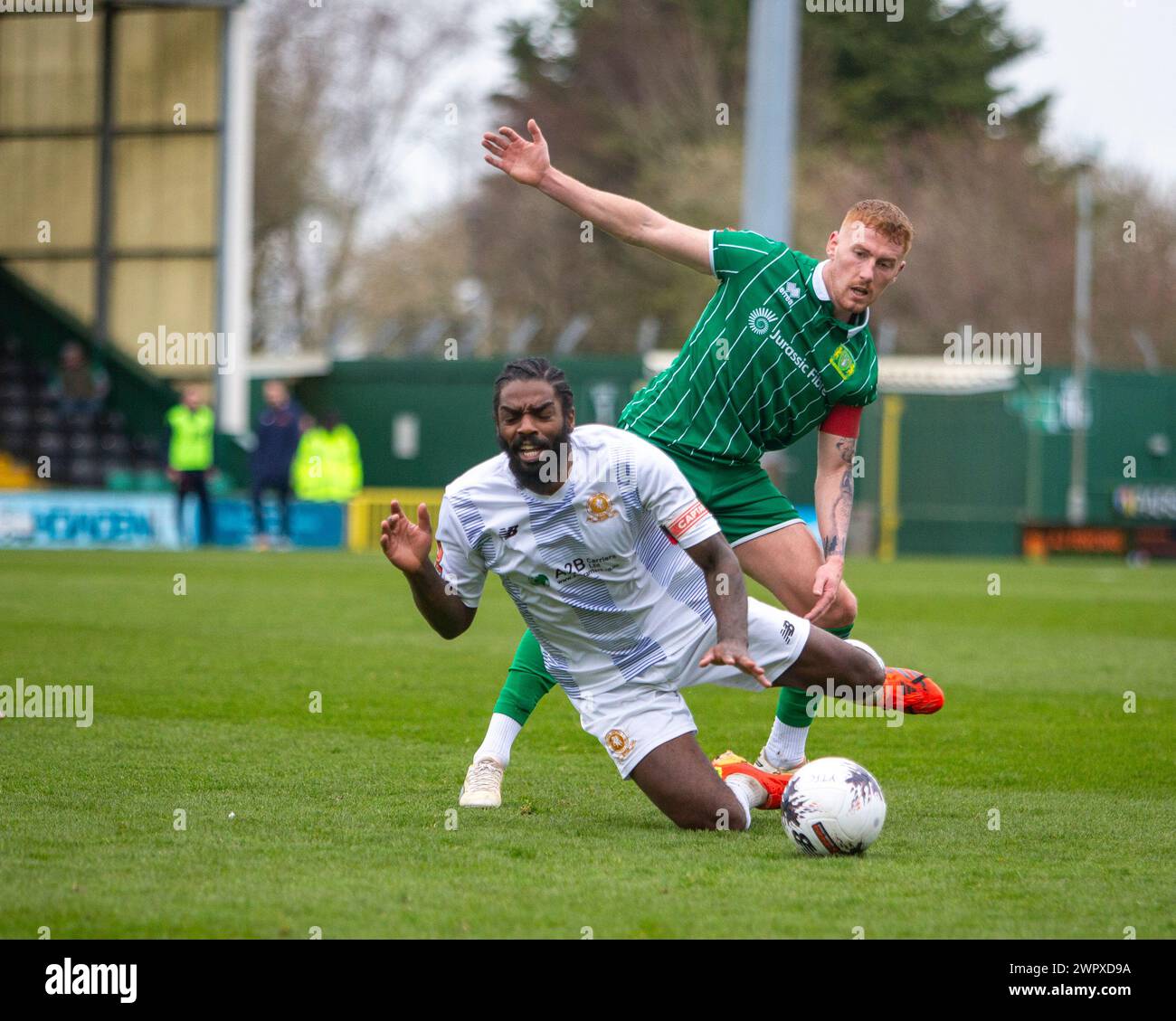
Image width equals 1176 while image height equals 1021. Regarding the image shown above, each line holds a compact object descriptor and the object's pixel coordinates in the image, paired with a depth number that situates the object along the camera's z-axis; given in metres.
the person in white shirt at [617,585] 5.50
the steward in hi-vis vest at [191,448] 24.11
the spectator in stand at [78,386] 29.78
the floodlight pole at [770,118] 19.81
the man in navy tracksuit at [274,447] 24.44
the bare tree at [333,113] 43.50
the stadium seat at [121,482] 28.91
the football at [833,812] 5.38
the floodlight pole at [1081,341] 30.80
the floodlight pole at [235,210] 31.00
